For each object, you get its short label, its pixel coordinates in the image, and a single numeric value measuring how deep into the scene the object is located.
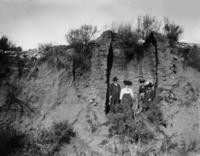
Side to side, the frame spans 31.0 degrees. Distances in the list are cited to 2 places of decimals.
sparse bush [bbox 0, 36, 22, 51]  14.41
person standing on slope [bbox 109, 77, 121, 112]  12.98
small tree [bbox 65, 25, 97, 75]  13.37
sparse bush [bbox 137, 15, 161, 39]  14.12
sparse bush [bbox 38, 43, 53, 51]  13.93
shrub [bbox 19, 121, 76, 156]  11.63
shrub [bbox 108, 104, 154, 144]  11.98
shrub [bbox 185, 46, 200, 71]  13.66
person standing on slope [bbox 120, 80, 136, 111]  12.91
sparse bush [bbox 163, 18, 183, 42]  14.30
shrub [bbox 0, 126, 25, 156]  11.58
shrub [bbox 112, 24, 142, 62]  13.65
